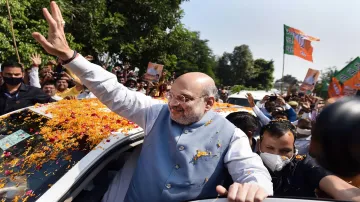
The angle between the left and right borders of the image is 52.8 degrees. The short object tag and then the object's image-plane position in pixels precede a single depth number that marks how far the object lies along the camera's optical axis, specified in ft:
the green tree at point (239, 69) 219.00
